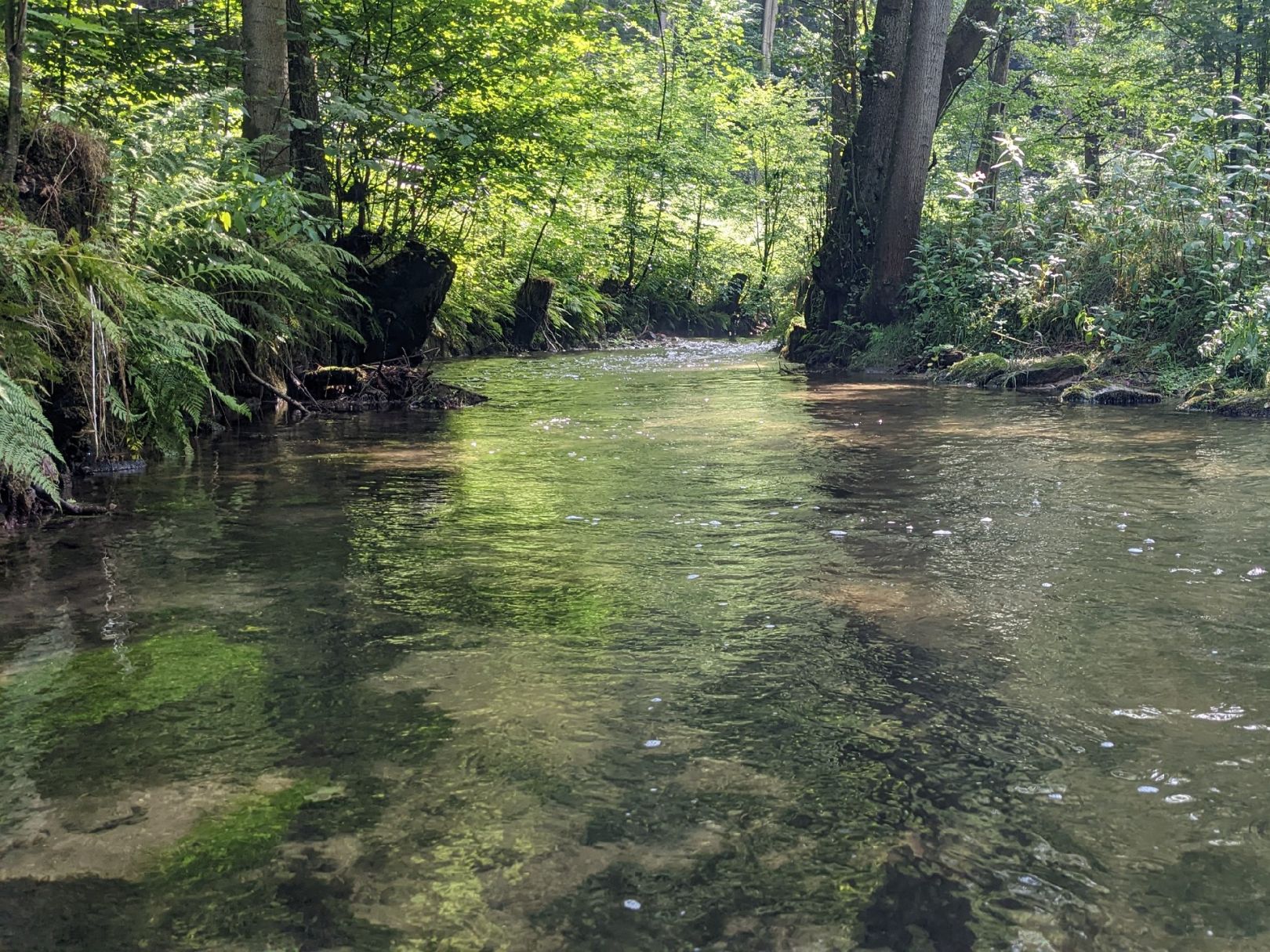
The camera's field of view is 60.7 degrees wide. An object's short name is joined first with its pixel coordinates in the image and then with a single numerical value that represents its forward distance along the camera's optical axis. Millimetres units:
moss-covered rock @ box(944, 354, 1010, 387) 11414
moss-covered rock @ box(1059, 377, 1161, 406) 9609
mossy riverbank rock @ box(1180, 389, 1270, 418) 8602
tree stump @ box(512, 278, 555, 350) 19312
